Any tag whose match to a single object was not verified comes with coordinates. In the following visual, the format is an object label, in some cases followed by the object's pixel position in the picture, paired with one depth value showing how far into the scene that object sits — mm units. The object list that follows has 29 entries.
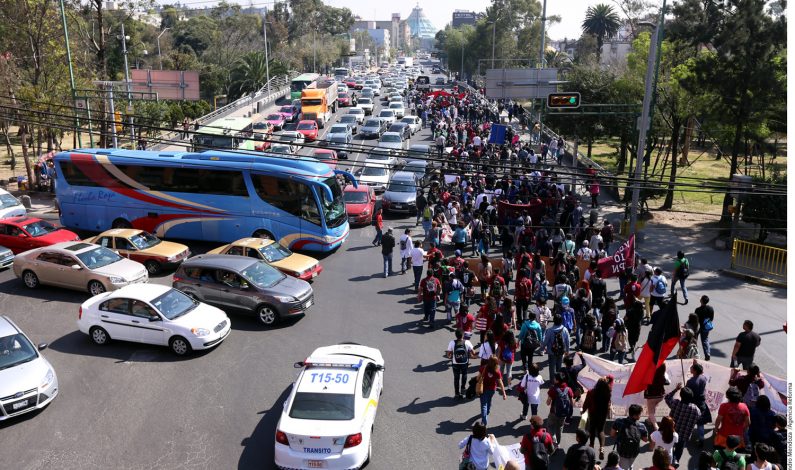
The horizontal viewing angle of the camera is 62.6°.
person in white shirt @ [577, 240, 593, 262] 18062
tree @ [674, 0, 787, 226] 23078
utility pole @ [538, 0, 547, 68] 37781
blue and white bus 21062
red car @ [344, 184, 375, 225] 24844
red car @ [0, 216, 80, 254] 20000
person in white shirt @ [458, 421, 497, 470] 8703
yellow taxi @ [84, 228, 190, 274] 19234
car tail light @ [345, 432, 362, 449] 9400
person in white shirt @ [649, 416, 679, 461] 9086
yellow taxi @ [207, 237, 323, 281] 17953
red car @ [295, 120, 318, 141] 45650
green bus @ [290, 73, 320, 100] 66362
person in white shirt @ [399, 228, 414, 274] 19422
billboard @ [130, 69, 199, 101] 34719
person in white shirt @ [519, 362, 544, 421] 10695
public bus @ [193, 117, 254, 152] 36909
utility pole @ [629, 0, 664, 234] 21906
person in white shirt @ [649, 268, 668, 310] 15695
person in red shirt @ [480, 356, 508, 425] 10727
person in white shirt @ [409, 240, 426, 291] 17938
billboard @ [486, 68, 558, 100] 33531
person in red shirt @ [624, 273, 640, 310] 15055
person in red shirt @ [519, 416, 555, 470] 8640
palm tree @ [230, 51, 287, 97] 72500
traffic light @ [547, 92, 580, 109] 26641
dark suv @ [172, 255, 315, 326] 15461
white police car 9336
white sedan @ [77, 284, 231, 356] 13758
